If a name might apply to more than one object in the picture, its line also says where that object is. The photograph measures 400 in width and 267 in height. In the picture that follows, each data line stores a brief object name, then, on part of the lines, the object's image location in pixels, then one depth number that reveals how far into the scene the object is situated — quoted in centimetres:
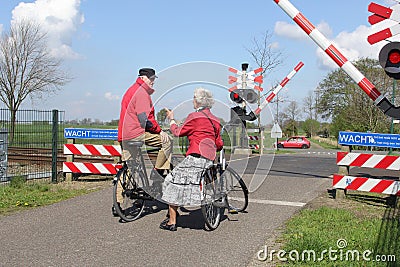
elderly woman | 612
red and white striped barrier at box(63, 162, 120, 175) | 990
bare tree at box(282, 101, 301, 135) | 5934
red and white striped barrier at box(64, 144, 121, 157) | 998
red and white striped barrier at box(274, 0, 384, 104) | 763
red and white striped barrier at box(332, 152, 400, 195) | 793
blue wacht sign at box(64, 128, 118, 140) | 1042
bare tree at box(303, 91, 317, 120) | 6275
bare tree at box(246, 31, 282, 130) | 2792
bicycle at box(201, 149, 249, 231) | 625
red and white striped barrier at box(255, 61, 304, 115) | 1494
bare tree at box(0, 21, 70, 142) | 2466
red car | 4162
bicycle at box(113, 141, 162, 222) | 671
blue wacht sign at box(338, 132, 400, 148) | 854
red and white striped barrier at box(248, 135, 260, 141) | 987
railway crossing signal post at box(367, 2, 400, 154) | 597
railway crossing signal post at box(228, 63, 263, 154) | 803
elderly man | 634
